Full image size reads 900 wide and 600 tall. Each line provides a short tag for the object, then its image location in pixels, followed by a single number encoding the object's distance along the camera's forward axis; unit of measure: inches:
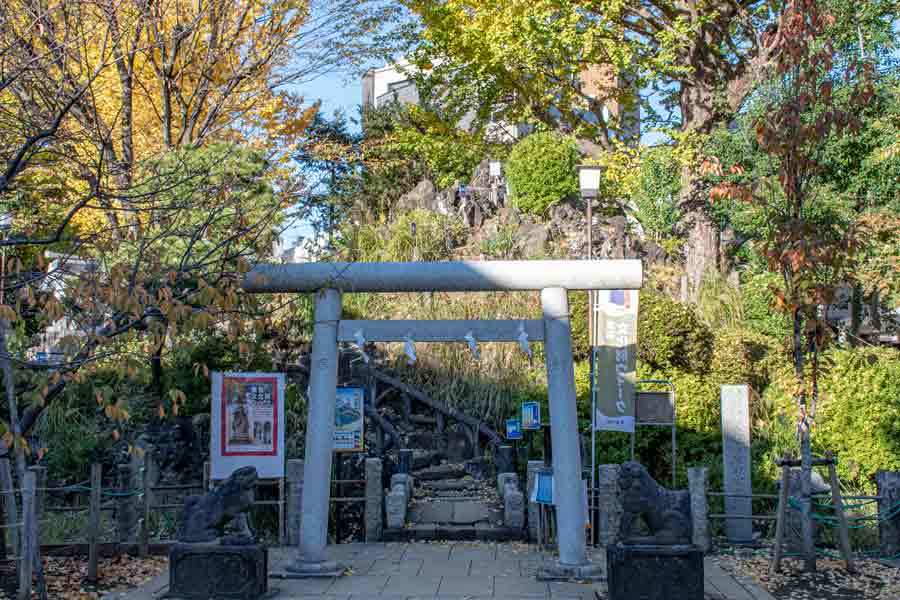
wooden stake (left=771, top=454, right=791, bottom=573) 376.2
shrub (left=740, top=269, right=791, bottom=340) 668.4
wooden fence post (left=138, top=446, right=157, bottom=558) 422.3
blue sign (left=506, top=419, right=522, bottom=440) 550.6
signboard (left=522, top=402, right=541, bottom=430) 526.9
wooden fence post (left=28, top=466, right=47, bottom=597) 332.3
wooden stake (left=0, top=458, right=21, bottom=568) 342.3
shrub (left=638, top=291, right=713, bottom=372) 607.2
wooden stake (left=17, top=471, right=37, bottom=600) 316.5
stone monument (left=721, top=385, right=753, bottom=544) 466.0
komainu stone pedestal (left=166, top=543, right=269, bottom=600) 337.7
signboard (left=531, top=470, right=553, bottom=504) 423.5
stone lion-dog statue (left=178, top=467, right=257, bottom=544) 345.7
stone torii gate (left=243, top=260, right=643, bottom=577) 376.2
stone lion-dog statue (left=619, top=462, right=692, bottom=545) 329.4
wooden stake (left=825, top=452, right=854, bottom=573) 368.2
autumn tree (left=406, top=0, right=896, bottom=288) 833.5
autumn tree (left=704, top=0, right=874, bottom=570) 374.9
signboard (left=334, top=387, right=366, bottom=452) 469.4
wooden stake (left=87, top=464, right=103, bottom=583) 366.3
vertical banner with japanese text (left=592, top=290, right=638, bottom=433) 500.4
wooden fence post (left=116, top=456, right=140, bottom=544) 432.5
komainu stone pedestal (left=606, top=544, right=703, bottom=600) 320.8
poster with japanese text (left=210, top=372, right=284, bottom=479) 437.4
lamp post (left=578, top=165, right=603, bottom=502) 527.8
